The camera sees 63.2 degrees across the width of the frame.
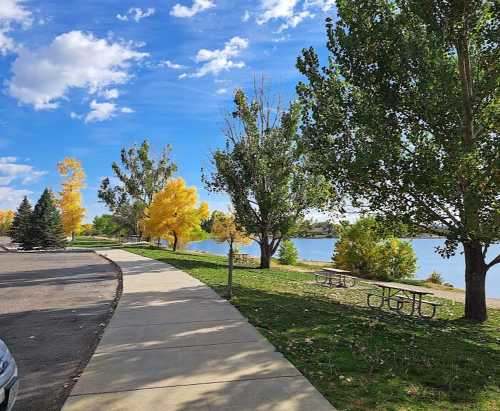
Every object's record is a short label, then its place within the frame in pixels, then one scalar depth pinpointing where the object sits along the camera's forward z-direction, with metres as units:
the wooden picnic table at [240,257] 31.67
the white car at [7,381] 3.61
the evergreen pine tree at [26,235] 35.00
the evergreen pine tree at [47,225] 35.53
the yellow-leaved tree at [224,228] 41.97
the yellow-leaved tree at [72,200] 47.06
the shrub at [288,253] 40.41
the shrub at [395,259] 28.52
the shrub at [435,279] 30.41
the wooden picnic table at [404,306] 11.43
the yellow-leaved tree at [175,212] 36.47
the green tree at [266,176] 24.14
